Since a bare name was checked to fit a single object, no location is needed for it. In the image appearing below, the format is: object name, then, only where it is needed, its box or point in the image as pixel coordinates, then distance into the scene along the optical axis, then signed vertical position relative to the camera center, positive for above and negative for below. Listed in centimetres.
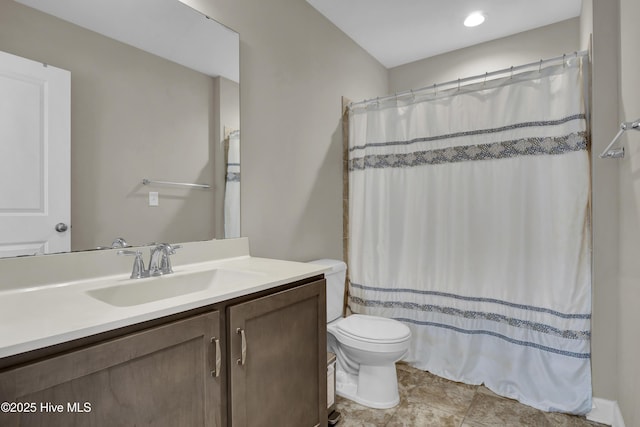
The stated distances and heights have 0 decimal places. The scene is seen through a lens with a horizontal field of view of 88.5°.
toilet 180 -78
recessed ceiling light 242 +146
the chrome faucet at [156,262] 128 -19
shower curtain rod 178 +85
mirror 119 +45
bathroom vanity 67 -36
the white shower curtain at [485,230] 180 -11
